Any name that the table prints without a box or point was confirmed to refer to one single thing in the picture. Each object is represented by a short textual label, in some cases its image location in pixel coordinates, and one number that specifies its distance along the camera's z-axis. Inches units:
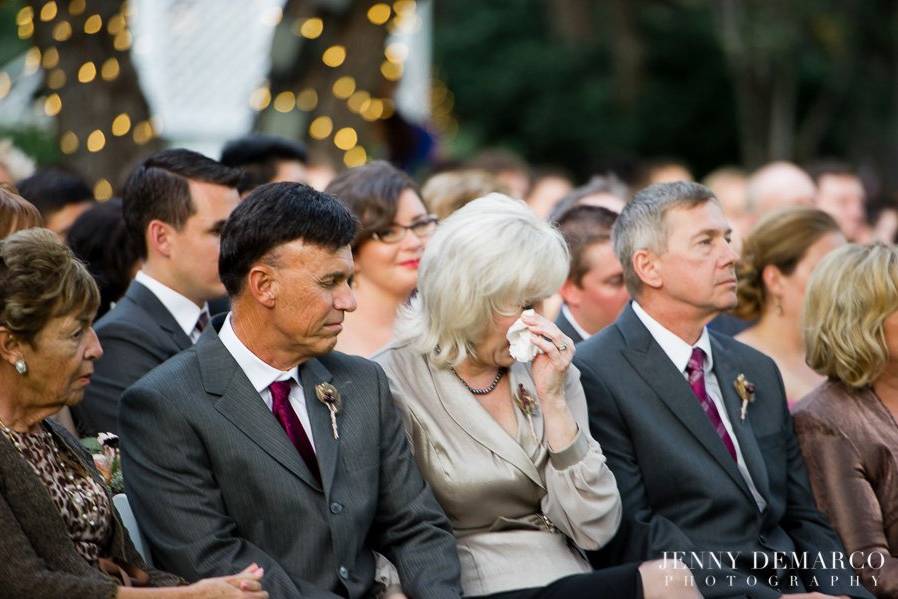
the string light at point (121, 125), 816.3
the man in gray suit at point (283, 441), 340.5
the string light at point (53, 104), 806.5
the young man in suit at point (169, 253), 451.8
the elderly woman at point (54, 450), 308.5
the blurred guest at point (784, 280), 532.1
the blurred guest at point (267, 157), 623.8
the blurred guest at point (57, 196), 576.4
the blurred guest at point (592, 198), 574.0
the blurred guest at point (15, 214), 385.1
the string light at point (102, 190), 784.9
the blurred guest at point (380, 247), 502.9
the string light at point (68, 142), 808.3
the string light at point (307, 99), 908.0
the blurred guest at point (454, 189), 609.0
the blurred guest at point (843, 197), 851.4
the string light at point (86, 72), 801.6
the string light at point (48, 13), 792.3
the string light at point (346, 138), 915.4
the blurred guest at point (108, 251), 517.3
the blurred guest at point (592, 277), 520.7
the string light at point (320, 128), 908.0
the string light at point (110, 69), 810.2
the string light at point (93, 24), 796.6
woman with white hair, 374.0
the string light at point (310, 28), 896.9
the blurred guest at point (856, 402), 433.7
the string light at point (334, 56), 904.9
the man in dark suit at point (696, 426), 403.5
